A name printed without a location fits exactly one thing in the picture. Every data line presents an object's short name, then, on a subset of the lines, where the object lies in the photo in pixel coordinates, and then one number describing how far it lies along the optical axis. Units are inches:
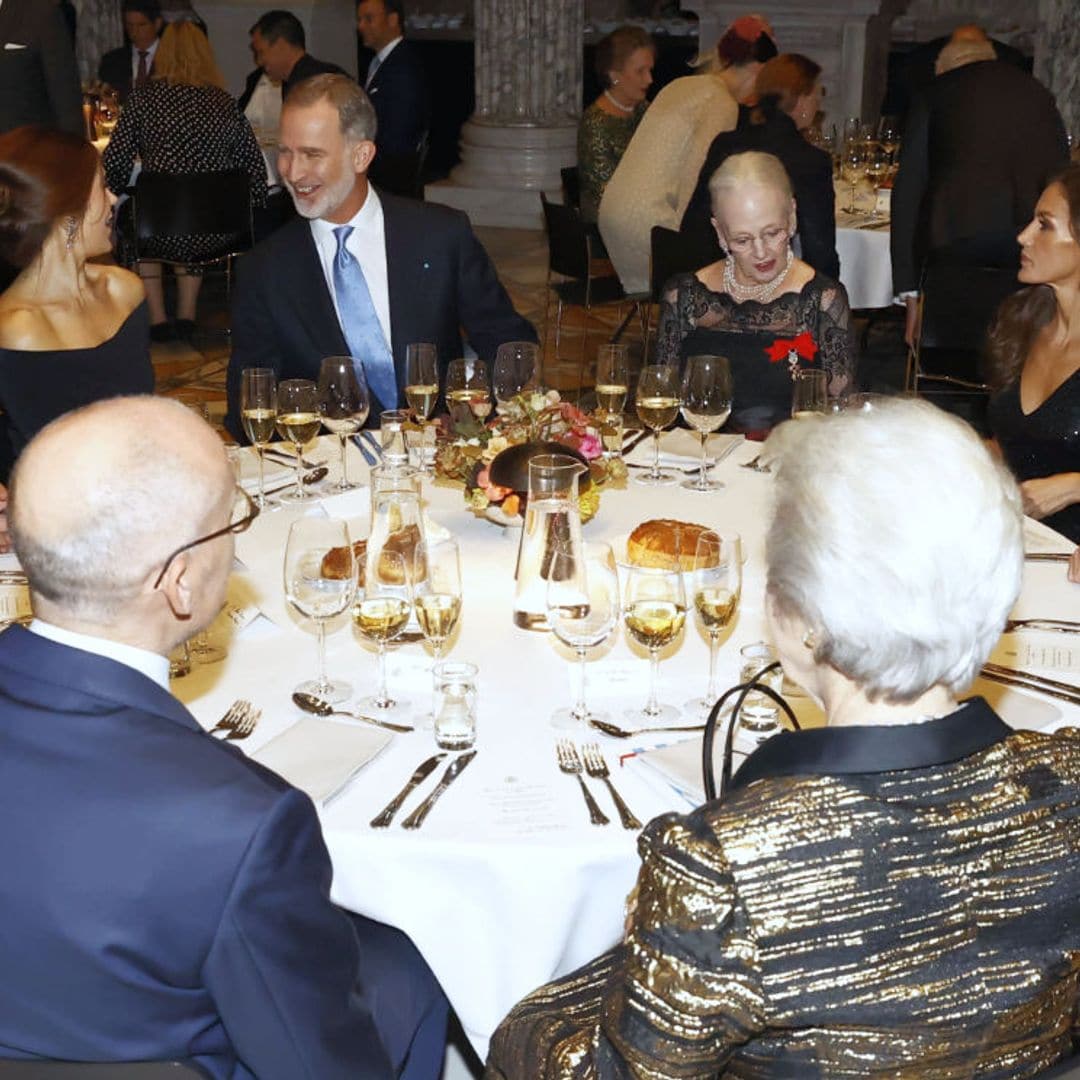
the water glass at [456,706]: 81.1
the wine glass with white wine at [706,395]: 119.0
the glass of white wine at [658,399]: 122.1
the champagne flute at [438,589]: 84.3
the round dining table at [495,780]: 73.2
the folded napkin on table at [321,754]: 76.5
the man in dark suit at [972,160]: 231.0
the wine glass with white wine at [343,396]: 119.6
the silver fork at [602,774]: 74.4
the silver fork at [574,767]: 74.7
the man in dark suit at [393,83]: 337.7
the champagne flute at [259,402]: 116.4
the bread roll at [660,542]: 95.6
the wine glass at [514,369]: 123.5
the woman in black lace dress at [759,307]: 146.6
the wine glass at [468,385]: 119.5
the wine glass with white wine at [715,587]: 84.4
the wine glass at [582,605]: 83.1
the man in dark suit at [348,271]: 151.6
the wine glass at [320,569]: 83.9
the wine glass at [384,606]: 84.7
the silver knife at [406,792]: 74.3
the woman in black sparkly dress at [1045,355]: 140.6
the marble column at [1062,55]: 361.4
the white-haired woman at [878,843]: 54.6
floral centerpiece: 105.3
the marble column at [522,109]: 400.5
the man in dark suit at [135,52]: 339.6
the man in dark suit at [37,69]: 278.7
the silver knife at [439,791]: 74.2
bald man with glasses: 56.6
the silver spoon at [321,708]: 83.0
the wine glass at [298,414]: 117.3
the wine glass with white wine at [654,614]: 83.0
